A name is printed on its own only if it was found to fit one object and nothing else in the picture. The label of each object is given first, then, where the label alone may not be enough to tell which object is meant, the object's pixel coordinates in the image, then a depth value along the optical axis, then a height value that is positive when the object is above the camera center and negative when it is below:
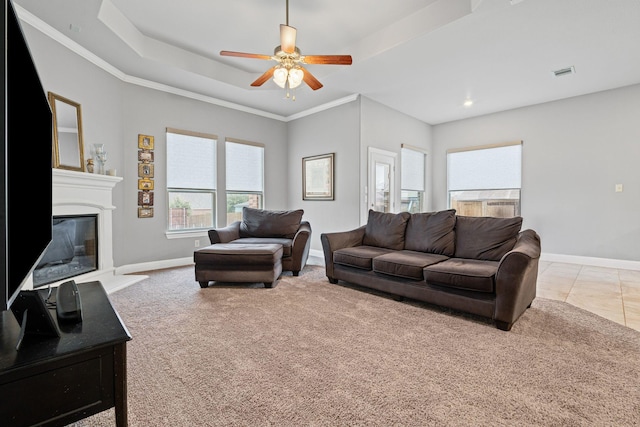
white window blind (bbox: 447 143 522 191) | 5.60 +0.79
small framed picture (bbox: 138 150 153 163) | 4.36 +0.79
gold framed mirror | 3.18 +0.85
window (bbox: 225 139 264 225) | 5.36 +0.61
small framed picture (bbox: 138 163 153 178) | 4.38 +0.58
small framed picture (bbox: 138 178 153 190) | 4.37 +0.37
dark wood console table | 0.93 -0.56
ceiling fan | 2.74 +1.42
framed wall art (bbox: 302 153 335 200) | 5.41 +0.59
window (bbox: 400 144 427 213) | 6.06 +0.61
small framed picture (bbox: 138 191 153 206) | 4.37 +0.16
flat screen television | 0.65 +0.15
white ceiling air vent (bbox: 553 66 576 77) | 3.96 +1.84
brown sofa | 2.33 -0.52
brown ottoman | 3.39 -0.64
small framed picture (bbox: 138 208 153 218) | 4.37 -0.04
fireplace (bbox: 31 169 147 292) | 3.12 -0.02
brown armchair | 3.98 -0.35
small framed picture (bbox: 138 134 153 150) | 4.34 +0.99
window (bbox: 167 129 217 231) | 4.71 +0.48
